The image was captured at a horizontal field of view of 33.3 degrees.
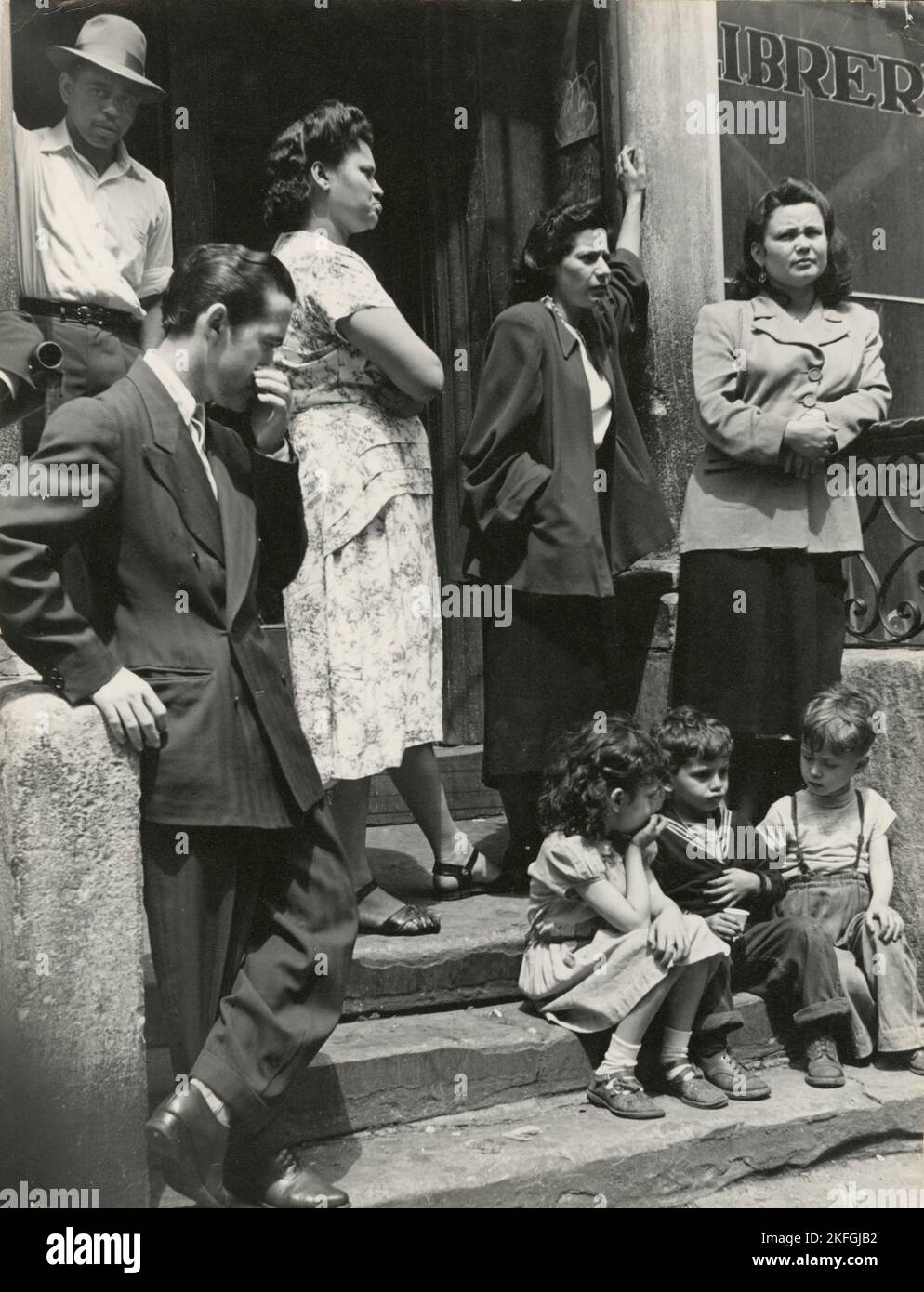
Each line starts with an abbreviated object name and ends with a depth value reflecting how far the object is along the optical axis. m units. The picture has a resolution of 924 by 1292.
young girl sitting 3.99
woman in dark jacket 4.56
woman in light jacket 4.71
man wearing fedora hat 3.98
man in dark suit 3.11
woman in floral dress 4.07
